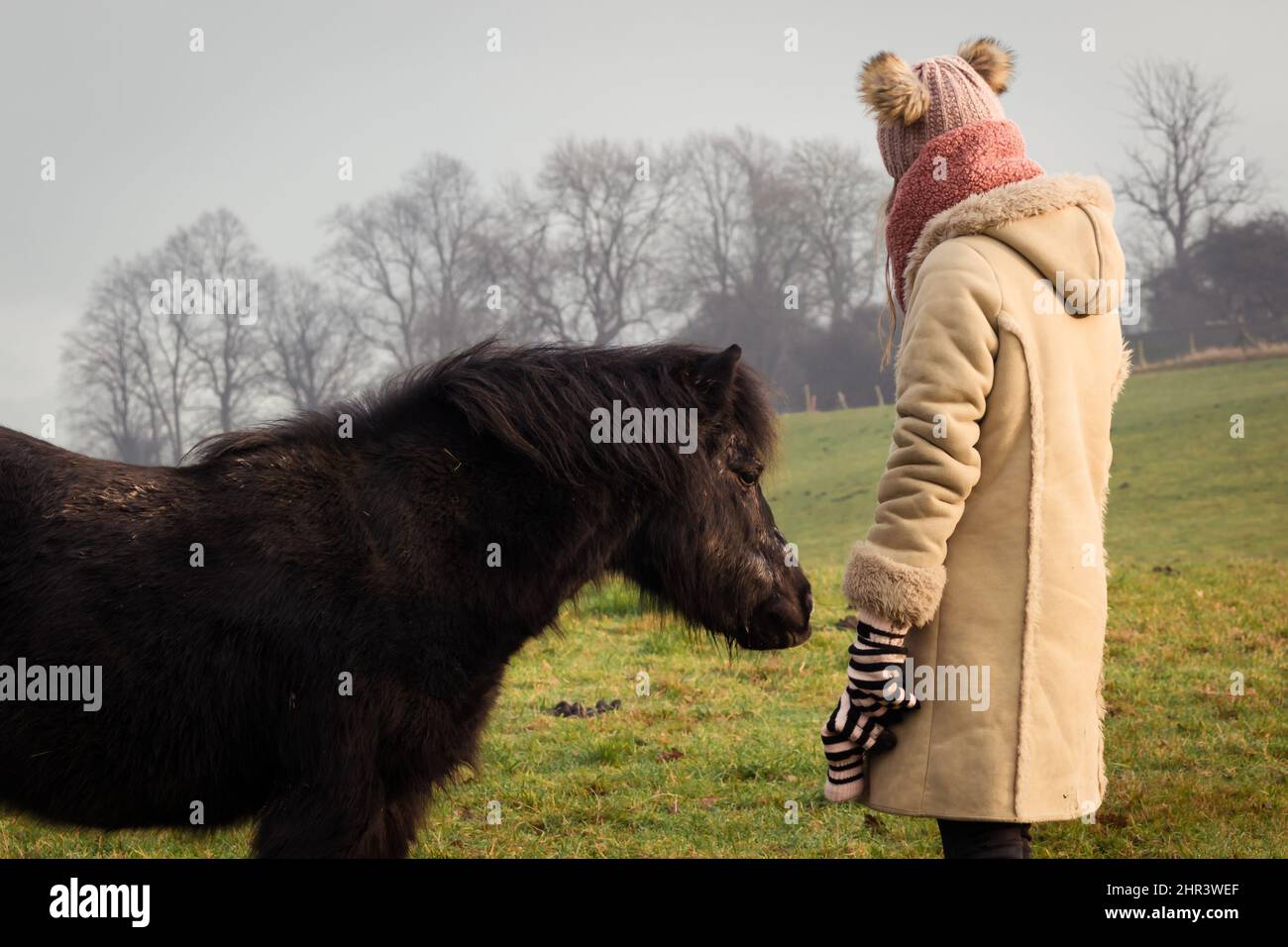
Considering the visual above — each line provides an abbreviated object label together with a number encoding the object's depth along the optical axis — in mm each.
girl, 3000
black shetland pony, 3594
